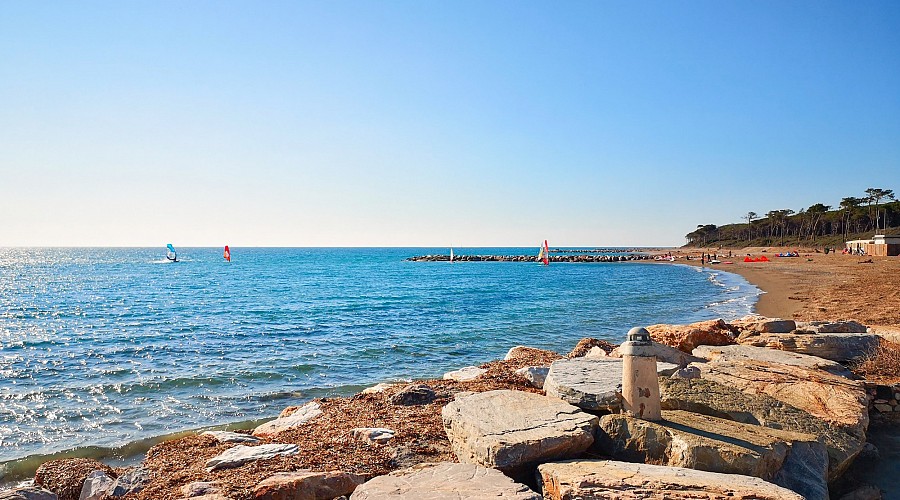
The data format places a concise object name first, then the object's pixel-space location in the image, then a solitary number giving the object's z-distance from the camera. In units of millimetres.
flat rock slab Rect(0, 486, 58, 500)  5168
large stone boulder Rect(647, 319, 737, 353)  9844
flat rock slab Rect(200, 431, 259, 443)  6952
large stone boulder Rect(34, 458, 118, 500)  6113
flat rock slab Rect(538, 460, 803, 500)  3684
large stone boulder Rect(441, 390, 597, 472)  4480
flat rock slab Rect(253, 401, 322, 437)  7760
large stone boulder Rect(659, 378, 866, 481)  5398
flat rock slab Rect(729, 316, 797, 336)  10206
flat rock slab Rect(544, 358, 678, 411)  5328
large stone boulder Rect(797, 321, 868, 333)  9641
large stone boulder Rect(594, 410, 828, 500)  4270
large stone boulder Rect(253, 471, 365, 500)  4447
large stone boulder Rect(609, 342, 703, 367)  8266
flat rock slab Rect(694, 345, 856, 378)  7766
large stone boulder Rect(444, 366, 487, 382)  10039
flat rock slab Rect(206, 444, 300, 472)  5633
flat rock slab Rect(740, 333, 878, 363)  8648
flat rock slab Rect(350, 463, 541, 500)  3869
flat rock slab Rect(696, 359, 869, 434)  5996
